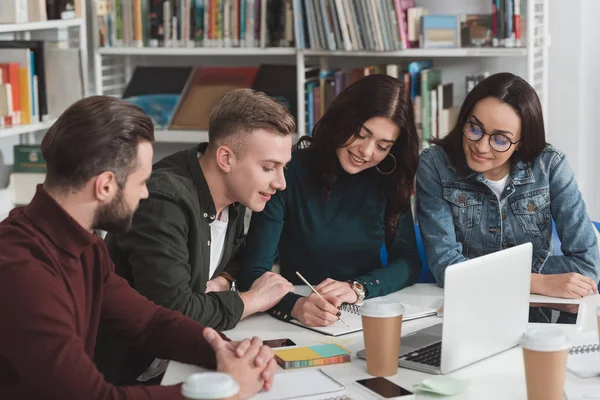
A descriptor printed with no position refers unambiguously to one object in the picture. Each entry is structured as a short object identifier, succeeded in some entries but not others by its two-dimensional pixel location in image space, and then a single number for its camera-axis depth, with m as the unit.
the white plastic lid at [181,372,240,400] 2.58
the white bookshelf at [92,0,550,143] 5.28
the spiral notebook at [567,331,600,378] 3.06
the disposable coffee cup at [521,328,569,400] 2.82
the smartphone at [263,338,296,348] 3.27
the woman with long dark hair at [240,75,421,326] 3.88
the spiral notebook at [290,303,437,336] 3.38
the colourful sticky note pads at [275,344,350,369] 3.14
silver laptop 3.01
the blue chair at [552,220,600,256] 4.11
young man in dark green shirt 3.37
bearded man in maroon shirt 2.79
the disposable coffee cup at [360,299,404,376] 3.04
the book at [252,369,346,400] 2.93
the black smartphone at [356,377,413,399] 2.96
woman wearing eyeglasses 3.89
